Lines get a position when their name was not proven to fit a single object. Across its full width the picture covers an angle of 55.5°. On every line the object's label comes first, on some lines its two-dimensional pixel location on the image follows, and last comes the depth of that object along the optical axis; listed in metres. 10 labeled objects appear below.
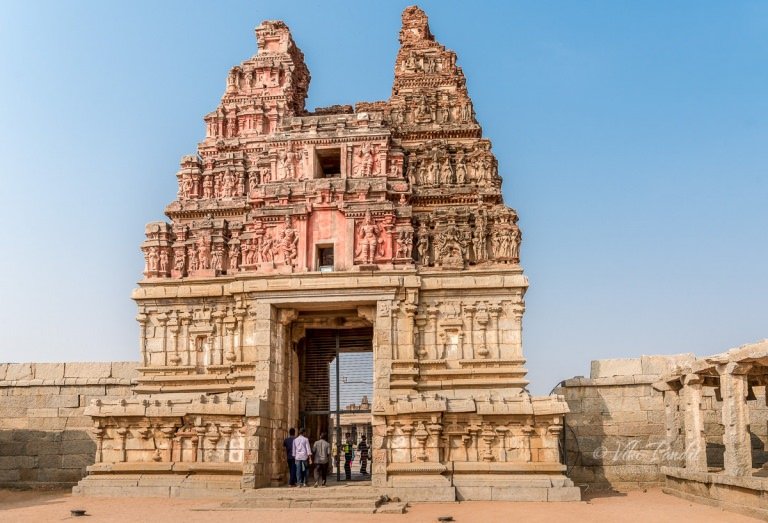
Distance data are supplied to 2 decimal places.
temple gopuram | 16.05
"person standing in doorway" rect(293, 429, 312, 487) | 16.91
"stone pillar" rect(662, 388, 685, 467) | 17.53
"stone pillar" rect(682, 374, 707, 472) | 15.84
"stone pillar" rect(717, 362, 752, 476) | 13.66
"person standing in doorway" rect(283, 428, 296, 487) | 17.22
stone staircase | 14.23
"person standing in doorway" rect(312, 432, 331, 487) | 17.09
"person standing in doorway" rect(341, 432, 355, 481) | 19.91
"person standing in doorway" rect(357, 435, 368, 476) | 22.83
